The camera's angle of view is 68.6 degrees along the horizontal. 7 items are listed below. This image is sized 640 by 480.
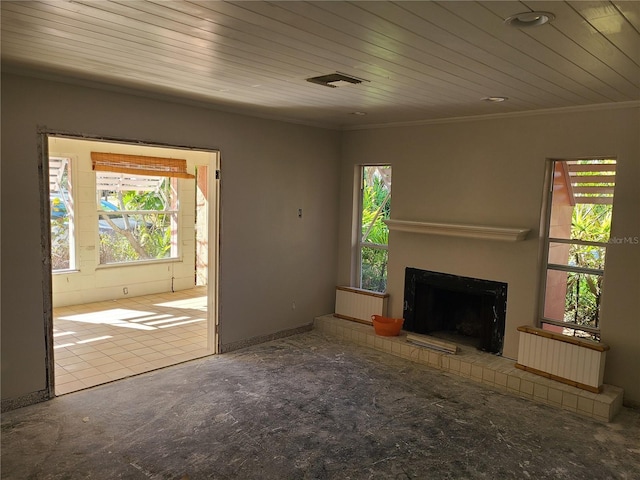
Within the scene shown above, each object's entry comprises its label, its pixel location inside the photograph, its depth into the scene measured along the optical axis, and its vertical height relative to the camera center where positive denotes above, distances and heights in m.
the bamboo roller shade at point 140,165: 6.72 +0.44
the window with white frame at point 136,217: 7.07 -0.36
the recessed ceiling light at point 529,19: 1.90 +0.78
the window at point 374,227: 5.46 -0.29
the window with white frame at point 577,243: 3.94 -0.29
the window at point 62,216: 6.51 -0.34
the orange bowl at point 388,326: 4.94 -1.30
